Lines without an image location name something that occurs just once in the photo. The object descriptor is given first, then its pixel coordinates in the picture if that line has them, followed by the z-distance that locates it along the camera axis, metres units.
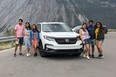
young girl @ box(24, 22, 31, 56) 6.49
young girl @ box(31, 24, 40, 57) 6.51
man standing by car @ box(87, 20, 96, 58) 6.29
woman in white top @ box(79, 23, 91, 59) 6.18
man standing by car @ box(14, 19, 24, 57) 6.57
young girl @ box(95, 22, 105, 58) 6.20
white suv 5.93
